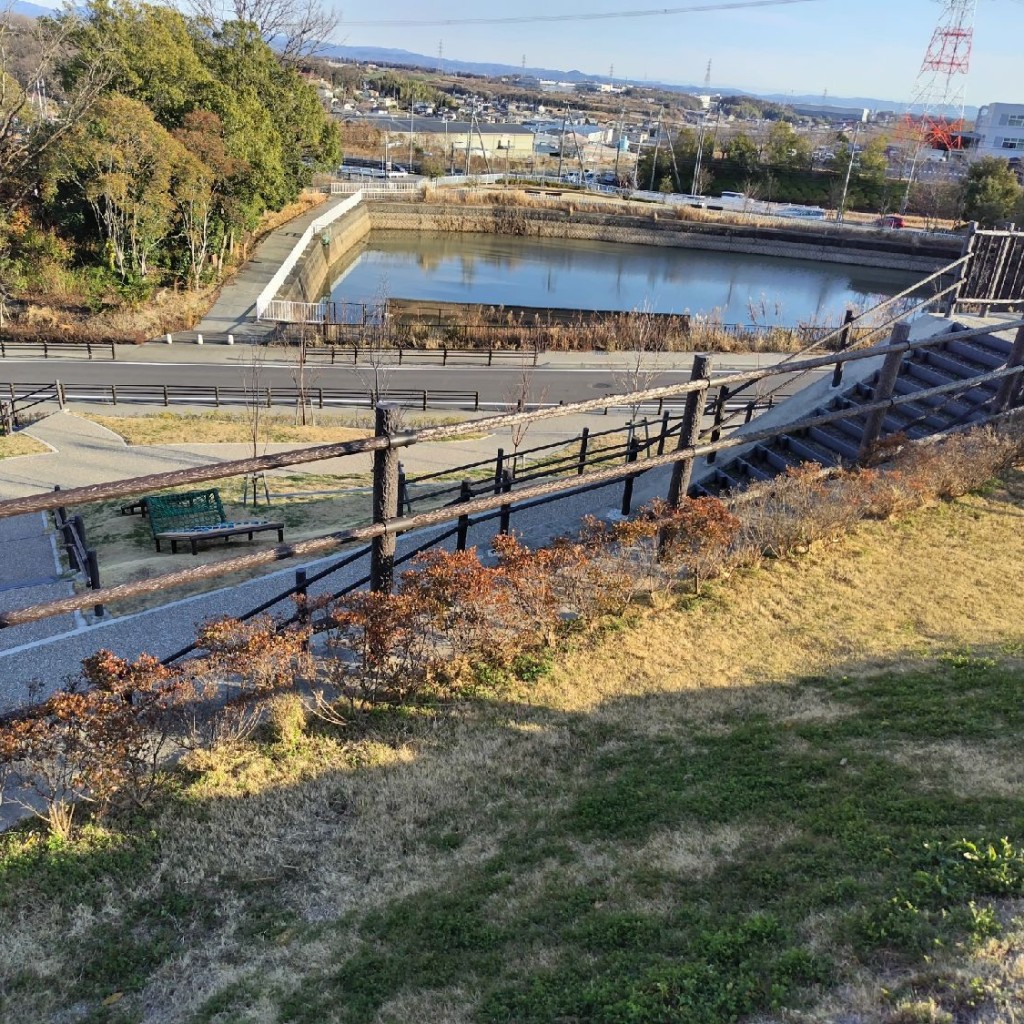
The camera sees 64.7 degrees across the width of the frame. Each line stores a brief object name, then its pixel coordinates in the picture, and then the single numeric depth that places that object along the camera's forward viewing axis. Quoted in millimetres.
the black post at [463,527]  7395
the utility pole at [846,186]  72350
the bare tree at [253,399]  16344
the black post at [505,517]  7849
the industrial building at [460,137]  97750
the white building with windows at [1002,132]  89188
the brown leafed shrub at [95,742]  4375
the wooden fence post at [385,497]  5107
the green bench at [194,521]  12188
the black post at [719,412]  8461
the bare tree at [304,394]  22672
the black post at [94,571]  9500
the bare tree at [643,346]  29077
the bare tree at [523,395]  22803
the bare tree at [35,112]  29408
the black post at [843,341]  11133
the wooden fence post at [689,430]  6582
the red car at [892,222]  67375
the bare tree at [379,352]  27453
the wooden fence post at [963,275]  11969
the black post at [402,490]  9680
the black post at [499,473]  8695
